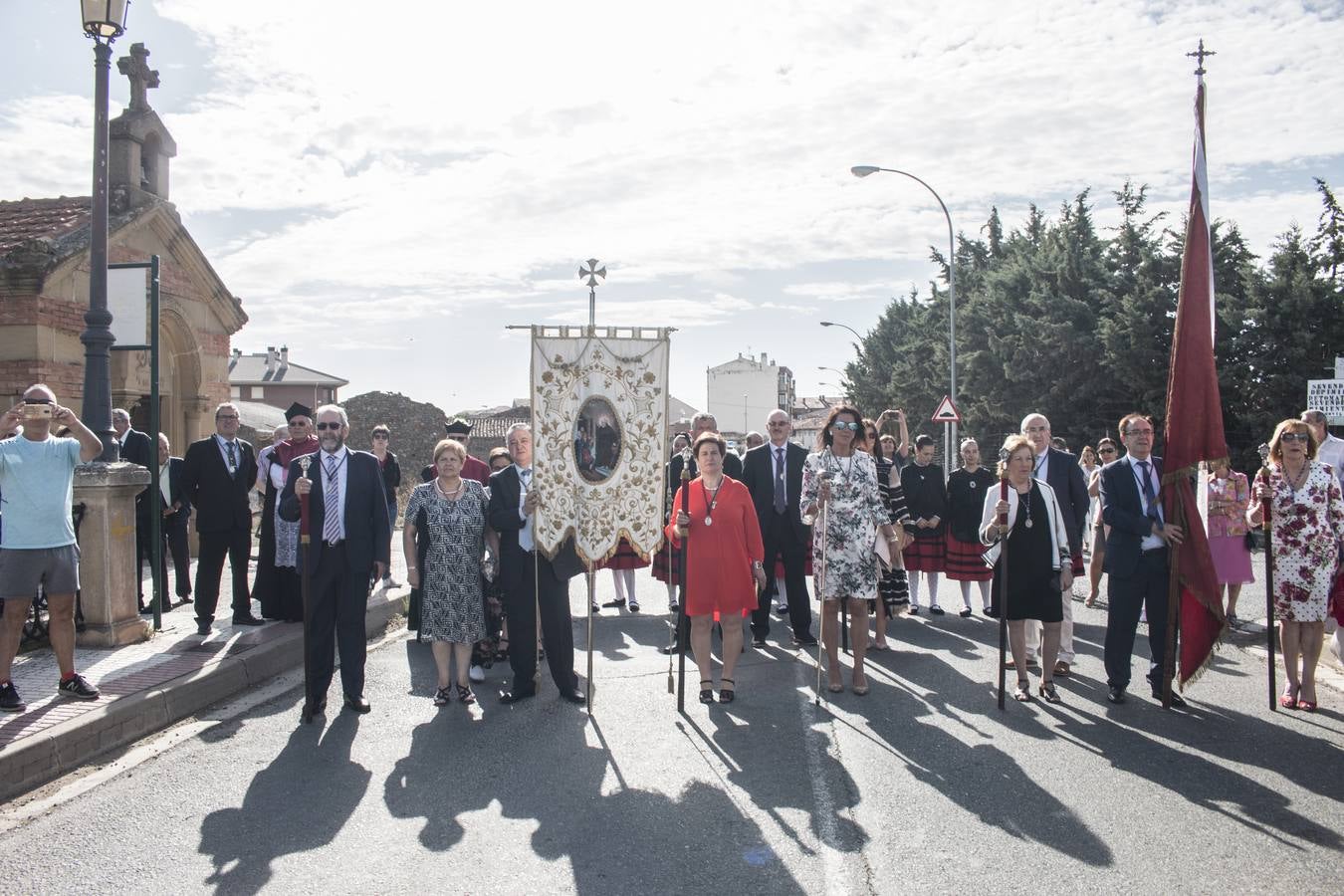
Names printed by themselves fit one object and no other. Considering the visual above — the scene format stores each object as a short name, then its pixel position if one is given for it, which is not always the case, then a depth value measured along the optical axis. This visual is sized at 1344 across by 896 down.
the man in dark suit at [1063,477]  8.26
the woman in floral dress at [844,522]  7.36
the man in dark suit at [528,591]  7.36
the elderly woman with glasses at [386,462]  11.35
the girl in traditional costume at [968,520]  10.62
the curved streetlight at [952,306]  25.20
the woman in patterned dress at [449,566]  7.08
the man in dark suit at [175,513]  10.33
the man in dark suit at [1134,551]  7.09
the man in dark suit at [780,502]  9.50
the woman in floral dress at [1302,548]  6.92
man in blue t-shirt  6.35
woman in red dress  7.22
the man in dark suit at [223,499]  9.35
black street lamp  8.48
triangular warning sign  21.65
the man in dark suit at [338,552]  7.00
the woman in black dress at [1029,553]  7.25
